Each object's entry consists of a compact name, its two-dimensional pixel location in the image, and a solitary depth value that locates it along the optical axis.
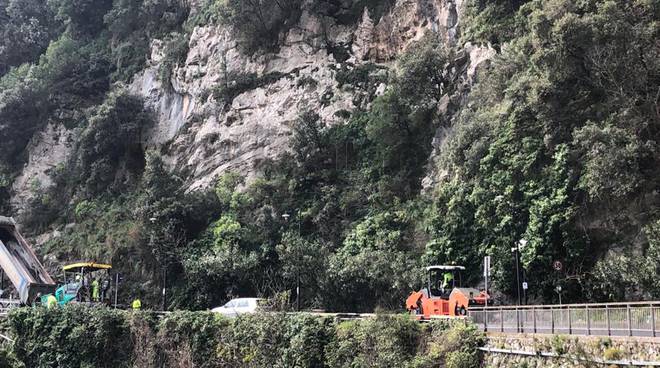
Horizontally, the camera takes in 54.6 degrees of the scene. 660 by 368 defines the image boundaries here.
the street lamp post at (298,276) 28.89
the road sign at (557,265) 23.52
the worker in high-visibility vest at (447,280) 24.14
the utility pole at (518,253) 23.97
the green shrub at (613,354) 12.38
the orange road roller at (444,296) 22.02
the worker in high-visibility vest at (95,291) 34.26
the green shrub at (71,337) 29.22
